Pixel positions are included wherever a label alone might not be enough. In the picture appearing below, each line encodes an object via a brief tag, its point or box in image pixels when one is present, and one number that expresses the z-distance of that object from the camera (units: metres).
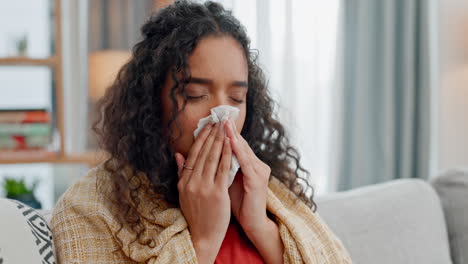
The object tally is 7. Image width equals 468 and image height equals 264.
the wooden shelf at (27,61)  2.93
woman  1.08
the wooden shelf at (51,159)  2.89
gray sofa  1.52
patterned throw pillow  0.99
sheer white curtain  3.34
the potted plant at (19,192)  2.79
